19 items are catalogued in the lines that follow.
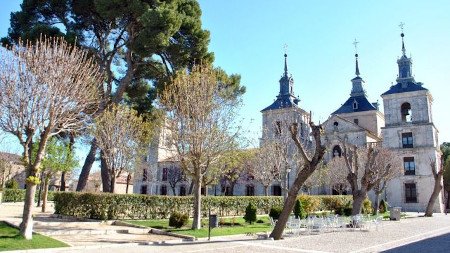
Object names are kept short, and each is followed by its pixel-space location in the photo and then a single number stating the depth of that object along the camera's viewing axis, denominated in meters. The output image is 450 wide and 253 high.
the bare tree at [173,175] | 53.12
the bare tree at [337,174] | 39.41
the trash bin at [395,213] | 27.22
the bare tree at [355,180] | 22.22
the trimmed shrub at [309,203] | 25.86
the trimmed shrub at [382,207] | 36.16
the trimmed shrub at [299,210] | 22.46
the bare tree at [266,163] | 34.34
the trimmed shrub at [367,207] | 30.44
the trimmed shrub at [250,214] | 21.47
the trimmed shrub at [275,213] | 22.22
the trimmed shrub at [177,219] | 17.88
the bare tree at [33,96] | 12.90
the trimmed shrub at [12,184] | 45.88
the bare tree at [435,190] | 33.03
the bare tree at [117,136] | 23.39
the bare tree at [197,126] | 17.72
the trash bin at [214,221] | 16.34
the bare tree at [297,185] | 15.04
